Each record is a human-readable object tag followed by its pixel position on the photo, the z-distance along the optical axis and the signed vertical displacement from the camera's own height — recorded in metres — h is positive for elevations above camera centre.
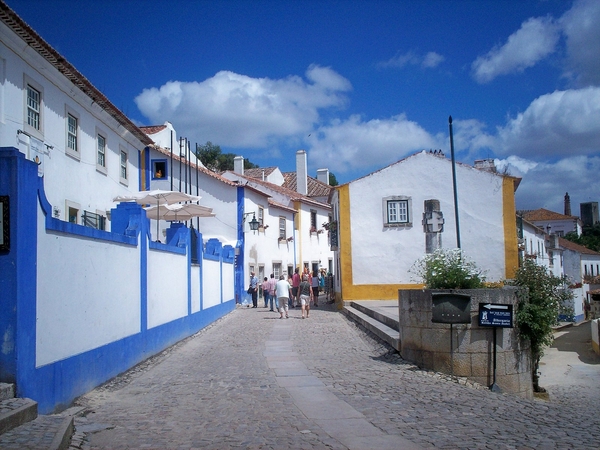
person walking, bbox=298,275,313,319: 20.31 -0.84
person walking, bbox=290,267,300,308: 27.28 -0.73
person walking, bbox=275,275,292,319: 20.27 -0.89
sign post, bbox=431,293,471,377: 9.23 -0.69
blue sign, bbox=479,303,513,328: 9.12 -0.80
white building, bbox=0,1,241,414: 6.08 +0.35
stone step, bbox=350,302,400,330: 13.49 -1.37
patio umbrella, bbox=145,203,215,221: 19.14 +2.08
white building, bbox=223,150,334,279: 31.33 +2.78
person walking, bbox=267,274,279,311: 23.22 -0.68
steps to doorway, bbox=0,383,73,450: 4.80 -1.39
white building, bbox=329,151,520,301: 23.50 +1.92
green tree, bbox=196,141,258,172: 58.28 +11.85
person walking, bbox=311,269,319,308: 28.14 -0.87
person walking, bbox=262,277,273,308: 23.86 -0.88
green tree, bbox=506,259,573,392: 9.57 -0.68
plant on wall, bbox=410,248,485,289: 9.66 -0.10
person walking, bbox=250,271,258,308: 25.97 -0.83
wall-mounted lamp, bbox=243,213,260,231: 28.12 +2.29
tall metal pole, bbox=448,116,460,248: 18.31 +3.93
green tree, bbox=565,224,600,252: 71.50 +3.09
